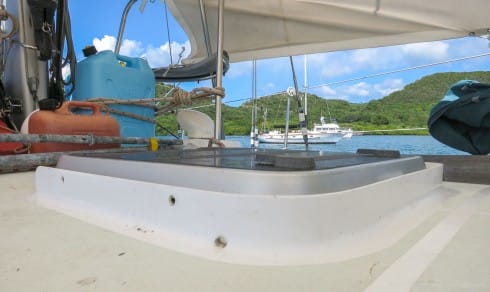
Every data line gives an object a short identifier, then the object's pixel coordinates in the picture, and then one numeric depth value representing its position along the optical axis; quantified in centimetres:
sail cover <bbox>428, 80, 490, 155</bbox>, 123
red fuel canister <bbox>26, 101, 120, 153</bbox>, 121
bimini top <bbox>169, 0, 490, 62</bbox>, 165
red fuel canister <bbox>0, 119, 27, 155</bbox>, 119
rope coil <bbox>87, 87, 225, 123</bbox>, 146
